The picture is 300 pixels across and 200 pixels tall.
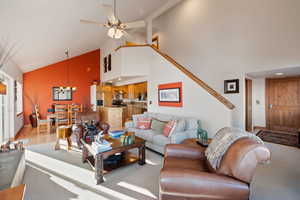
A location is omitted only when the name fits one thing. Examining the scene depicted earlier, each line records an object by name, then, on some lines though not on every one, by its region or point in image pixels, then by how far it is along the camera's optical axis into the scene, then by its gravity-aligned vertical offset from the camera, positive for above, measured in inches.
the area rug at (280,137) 167.0 -48.1
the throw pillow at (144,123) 159.9 -25.3
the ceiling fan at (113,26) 125.8 +65.9
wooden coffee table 89.1 -40.4
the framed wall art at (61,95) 282.8 +12.0
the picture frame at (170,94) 170.6 +7.4
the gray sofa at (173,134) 123.1 -32.0
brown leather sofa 52.3 -29.6
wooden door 207.2 -6.1
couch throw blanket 64.3 -20.2
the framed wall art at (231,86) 169.3 +16.6
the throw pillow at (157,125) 146.3 -26.0
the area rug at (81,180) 78.7 -50.6
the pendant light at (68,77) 281.9 +48.2
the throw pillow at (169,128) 127.1 -25.2
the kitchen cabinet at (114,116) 258.7 -28.4
